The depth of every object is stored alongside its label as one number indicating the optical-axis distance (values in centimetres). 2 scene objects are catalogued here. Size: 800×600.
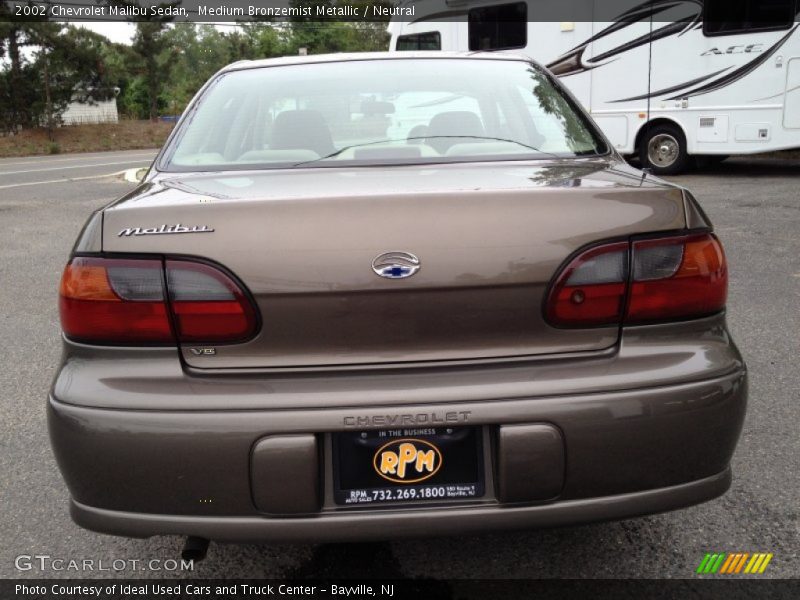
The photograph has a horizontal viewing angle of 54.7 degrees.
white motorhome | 1127
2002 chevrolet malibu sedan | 174
